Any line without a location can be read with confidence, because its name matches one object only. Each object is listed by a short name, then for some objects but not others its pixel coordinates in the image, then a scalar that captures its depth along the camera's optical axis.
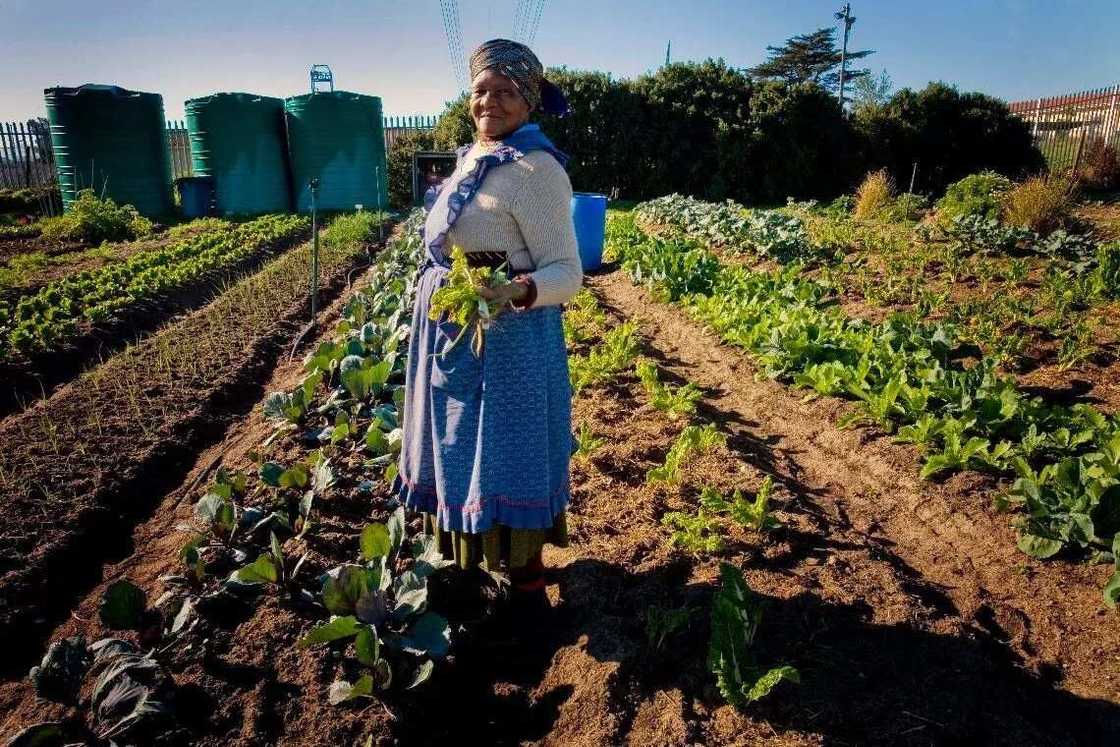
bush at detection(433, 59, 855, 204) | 18.05
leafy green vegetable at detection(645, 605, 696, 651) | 2.11
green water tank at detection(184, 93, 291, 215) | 14.36
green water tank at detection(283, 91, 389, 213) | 14.89
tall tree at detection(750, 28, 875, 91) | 50.16
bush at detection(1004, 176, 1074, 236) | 7.37
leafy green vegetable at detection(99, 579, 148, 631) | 2.17
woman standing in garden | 1.95
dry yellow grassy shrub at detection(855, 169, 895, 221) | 10.16
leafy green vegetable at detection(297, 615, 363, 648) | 2.00
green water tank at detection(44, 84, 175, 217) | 13.15
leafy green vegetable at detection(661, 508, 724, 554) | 2.62
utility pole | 38.72
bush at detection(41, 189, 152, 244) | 11.21
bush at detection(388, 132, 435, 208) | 18.44
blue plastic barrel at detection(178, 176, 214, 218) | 13.99
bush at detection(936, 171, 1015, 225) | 7.86
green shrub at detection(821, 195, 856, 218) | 10.19
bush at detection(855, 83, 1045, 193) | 18.33
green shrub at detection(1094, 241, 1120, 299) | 5.16
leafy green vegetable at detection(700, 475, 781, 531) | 2.75
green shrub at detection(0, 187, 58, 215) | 14.16
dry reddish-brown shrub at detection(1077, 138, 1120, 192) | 14.35
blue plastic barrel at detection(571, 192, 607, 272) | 8.01
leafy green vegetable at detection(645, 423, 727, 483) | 3.09
